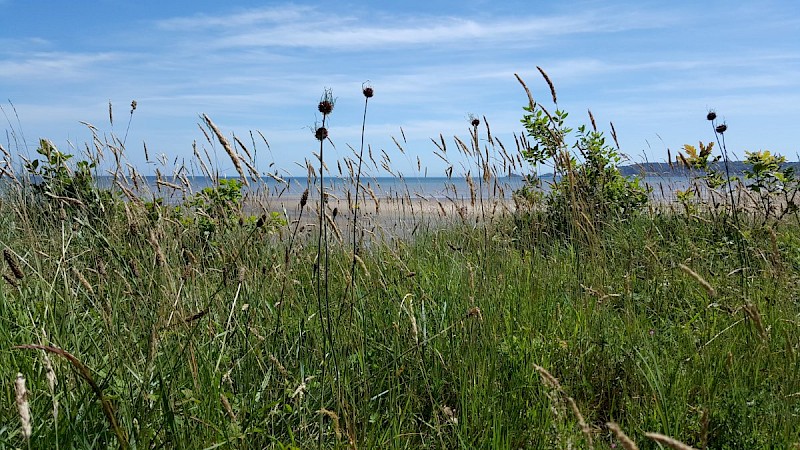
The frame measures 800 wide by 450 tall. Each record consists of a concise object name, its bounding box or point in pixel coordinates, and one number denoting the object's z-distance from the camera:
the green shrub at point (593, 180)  5.70
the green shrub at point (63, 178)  5.16
